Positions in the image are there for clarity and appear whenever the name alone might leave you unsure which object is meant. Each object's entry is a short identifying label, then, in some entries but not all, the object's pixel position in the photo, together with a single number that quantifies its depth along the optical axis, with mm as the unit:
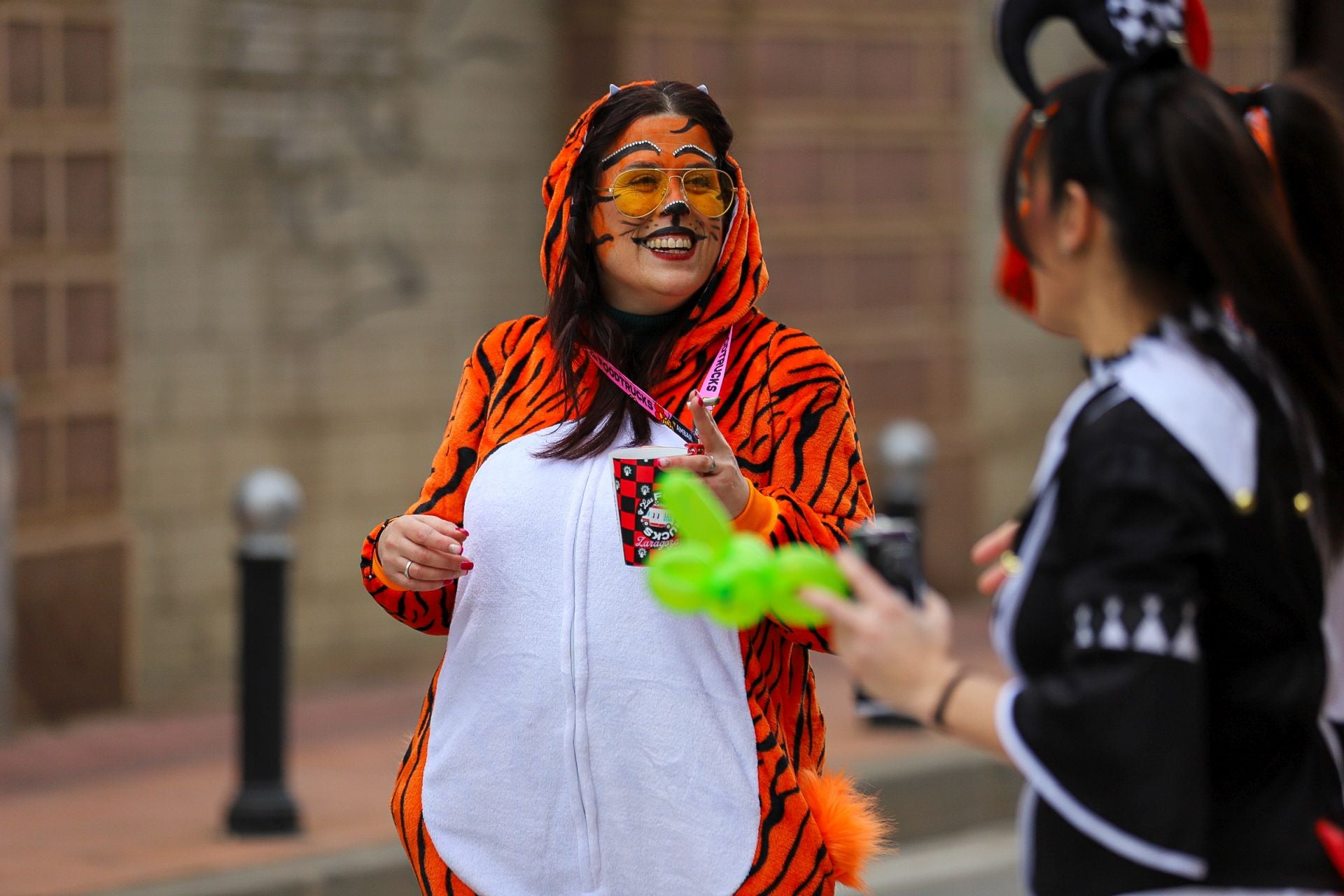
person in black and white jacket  3919
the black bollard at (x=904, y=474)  15708
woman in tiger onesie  5764
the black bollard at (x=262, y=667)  12178
